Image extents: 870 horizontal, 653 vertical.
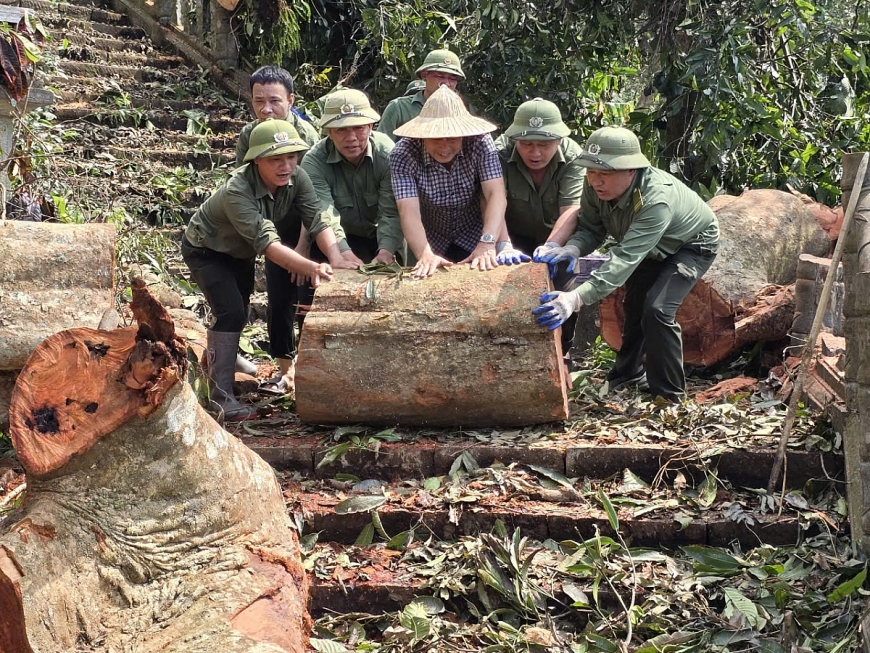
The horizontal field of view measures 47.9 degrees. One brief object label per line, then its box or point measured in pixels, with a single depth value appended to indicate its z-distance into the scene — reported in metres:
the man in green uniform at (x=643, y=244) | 4.97
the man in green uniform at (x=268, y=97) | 6.00
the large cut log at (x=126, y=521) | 3.14
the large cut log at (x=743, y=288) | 5.94
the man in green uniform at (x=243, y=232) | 5.18
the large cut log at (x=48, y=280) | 4.83
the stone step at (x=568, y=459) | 4.58
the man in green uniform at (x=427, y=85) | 6.32
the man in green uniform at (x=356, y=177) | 5.48
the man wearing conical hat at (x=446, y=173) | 5.20
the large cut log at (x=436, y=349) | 4.80
